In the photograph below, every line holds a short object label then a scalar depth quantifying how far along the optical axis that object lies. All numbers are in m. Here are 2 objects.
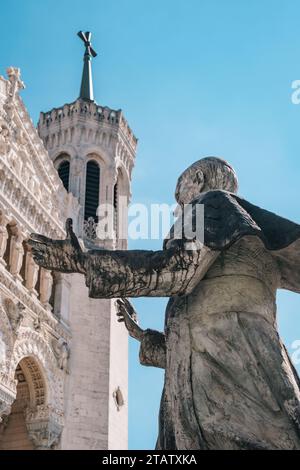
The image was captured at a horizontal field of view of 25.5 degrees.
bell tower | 16.56
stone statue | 2.42
